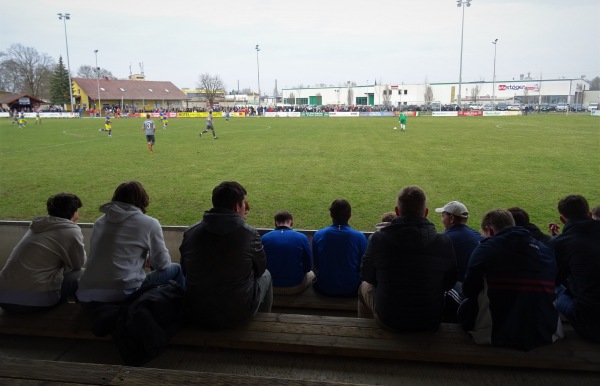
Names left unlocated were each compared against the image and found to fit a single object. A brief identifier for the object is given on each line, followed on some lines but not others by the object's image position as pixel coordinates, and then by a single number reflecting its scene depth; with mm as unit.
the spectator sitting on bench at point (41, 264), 3508
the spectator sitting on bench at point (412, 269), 2953
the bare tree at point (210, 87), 93500
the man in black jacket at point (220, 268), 3104
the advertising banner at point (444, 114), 54675
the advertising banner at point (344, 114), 58344
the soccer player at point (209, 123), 25095
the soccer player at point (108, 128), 26641
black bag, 2934
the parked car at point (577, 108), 64075
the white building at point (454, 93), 86000
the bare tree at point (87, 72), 89312
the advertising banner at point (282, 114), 60969
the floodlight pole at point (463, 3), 49194
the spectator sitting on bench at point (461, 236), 3943
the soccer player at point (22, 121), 35469
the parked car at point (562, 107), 64881
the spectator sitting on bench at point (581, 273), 3006
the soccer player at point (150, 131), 18391
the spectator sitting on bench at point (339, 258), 4266
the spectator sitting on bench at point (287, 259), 4359
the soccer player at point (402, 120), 28469
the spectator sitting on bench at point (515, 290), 2811
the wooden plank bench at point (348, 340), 2855
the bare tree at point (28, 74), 51281
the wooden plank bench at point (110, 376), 2549
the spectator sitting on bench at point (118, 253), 3391
